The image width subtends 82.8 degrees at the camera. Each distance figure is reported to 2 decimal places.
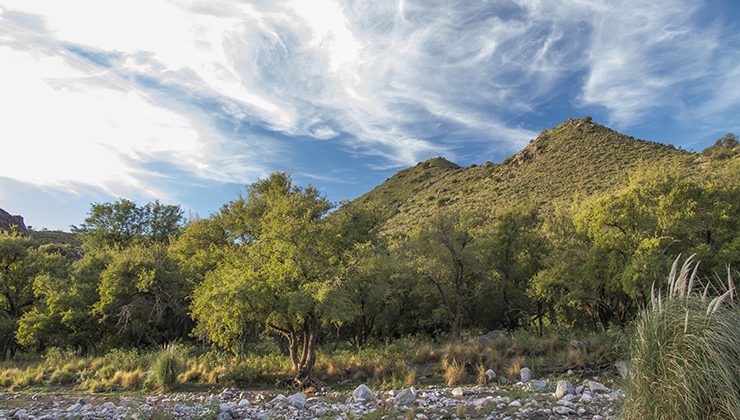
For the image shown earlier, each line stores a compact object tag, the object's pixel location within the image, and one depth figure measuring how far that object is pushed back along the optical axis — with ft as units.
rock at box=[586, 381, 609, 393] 42.80
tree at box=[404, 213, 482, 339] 81.87
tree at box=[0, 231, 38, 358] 95.40
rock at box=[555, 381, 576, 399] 39.80
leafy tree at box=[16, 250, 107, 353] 83.41
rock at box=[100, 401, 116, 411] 39.21
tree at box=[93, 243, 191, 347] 82.99
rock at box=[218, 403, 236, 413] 36.22
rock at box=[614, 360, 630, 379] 20.63
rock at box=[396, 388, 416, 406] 39.41
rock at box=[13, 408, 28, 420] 35.33
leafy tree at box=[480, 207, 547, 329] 89.20
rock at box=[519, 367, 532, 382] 52.96
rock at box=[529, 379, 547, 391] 45.93
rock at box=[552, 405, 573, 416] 33.07
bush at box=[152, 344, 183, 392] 56.13
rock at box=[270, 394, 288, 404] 42.79
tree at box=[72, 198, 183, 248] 144.87
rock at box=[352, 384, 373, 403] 42.91
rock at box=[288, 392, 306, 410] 39.65
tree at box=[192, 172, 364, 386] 52.49
